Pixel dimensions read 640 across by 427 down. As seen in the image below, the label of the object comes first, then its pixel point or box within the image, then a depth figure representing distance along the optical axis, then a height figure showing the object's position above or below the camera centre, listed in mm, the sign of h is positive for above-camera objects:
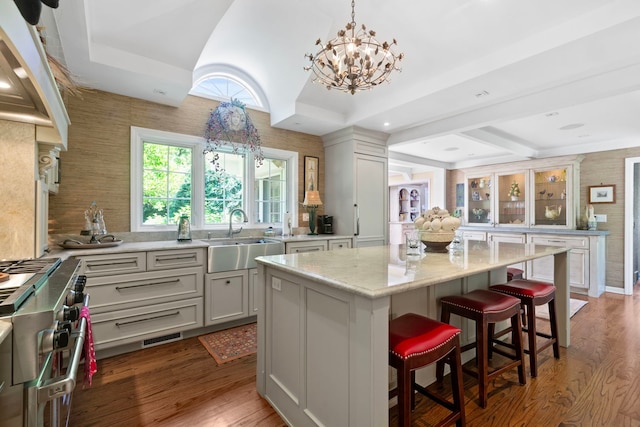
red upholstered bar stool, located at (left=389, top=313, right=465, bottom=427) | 1354 -653
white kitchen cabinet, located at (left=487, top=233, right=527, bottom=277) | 5322 -435
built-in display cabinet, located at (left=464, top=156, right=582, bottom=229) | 5137 +364
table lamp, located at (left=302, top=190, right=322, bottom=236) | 4250 +162
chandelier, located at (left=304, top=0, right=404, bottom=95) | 1877 +986
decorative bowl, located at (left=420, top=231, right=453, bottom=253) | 2301 -199
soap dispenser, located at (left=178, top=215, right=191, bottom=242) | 3191 -166
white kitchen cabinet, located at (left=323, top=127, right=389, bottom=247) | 4262 +452
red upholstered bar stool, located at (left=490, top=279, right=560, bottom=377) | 2188 -649
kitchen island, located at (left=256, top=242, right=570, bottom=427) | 1235 -549
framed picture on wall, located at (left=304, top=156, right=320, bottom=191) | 4465 +631
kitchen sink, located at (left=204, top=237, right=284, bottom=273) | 2951 -405
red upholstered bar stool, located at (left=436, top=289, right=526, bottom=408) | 1813 -644
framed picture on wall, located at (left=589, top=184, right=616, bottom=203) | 4855 +341
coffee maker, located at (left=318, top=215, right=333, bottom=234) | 4457 -159
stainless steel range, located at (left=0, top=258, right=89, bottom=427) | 770 -382
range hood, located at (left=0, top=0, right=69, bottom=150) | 978 +578
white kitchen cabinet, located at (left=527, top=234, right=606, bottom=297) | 4516 -730
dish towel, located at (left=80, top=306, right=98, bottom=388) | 1346 -670
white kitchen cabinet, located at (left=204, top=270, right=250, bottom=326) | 2943 -838
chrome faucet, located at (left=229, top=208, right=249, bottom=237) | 3649 -59
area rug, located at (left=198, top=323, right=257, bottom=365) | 2557 -1200
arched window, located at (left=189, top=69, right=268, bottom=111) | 3637 +1639
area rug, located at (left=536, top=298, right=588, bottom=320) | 3530 -1219
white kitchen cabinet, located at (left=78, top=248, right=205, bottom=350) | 2428 -703
